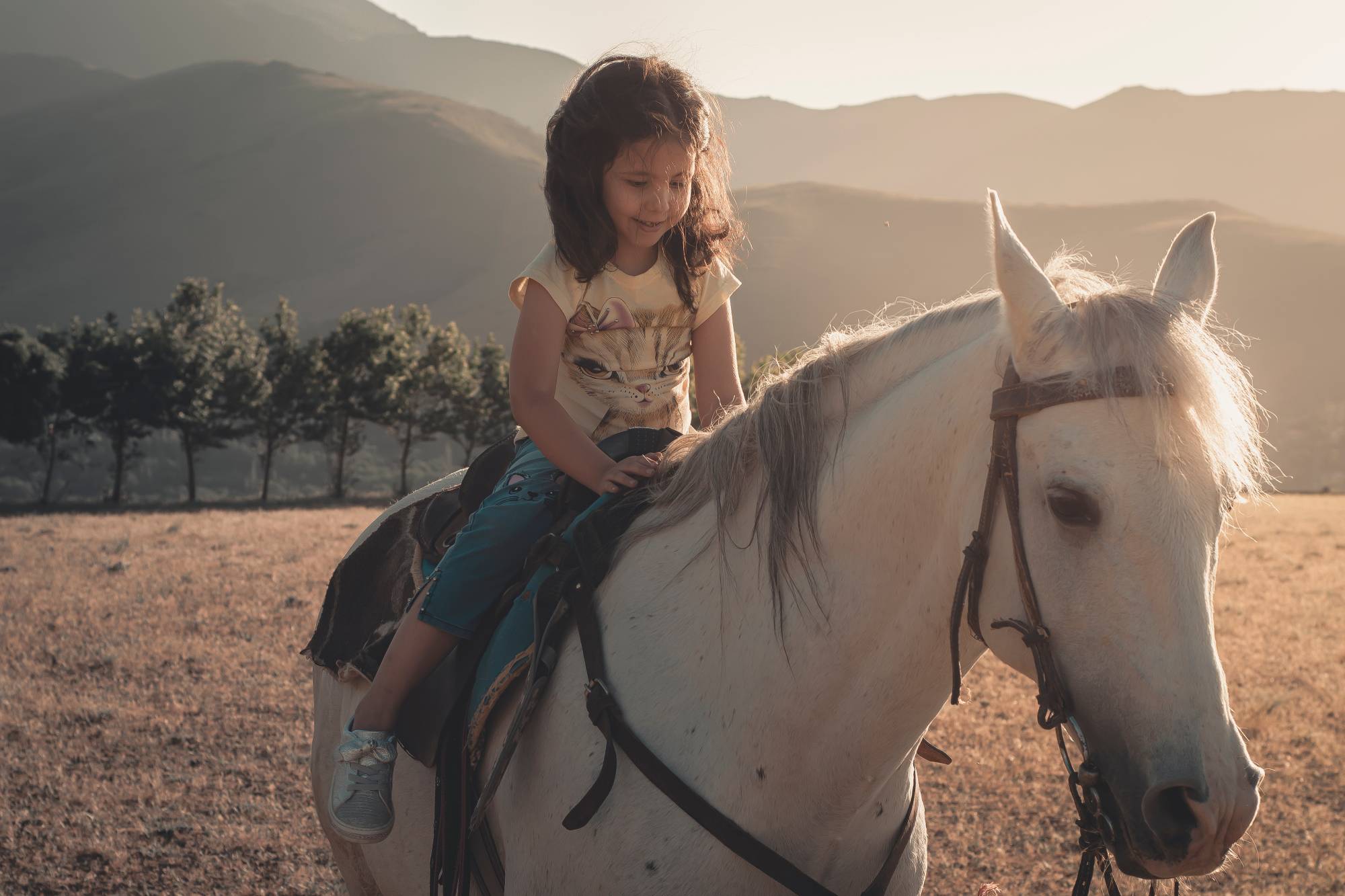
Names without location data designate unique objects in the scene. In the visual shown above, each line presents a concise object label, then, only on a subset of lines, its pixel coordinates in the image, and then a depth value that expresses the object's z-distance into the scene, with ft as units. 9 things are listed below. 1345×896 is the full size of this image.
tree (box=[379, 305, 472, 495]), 121.29
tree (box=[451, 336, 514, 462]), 128.47
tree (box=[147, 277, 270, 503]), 113.91
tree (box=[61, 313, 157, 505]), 112.88
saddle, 8.20
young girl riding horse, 8.02
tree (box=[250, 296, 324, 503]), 121.08
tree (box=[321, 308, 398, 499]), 118.83
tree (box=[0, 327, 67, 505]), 108.06
